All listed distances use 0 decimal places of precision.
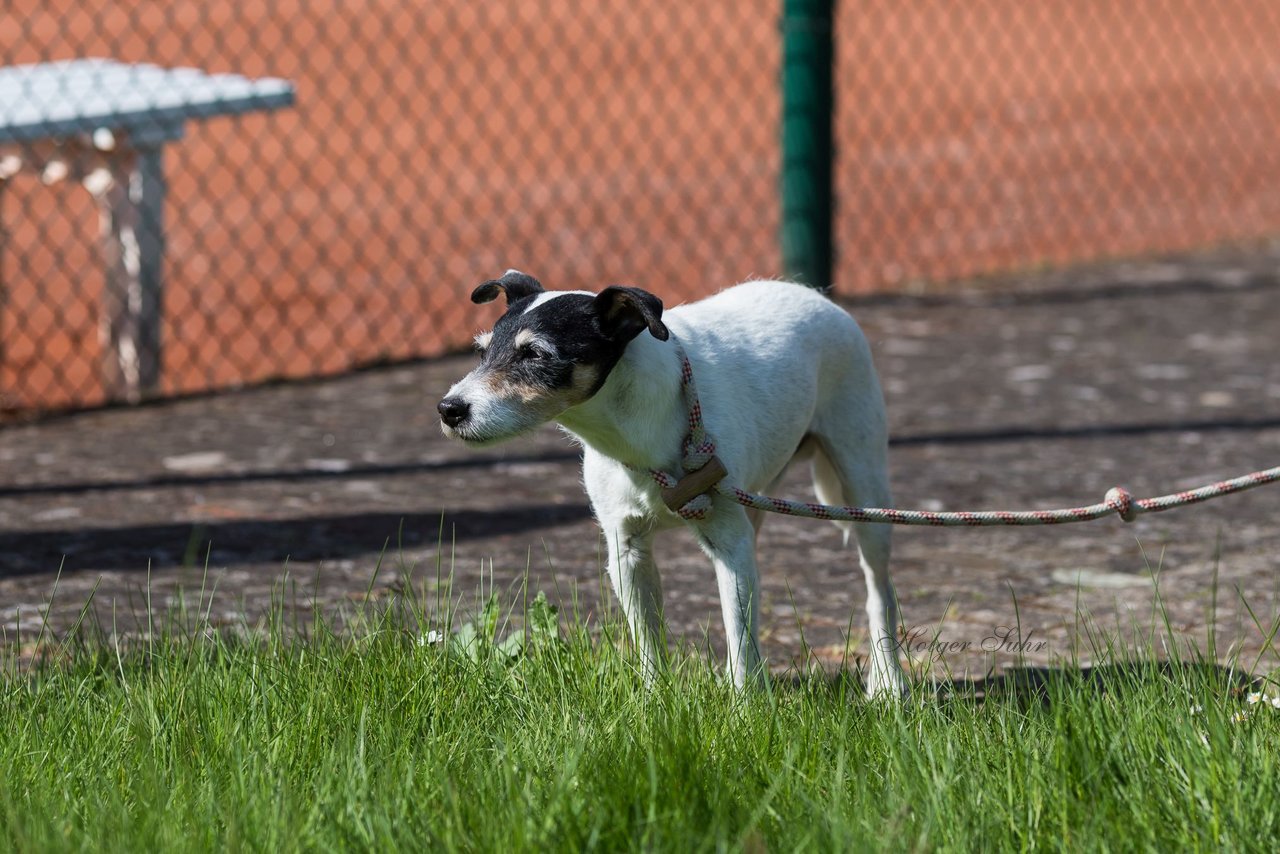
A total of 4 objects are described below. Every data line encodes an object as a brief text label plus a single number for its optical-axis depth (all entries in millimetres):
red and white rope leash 6477
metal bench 12906
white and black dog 6258
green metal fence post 15242
